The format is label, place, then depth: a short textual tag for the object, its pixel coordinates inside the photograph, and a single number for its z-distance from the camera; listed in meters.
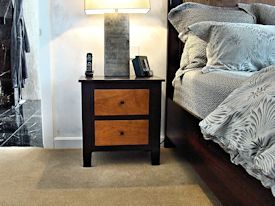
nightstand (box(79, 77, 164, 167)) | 2.43
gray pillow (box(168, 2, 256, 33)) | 2.57
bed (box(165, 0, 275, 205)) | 1.36
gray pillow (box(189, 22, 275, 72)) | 2.12
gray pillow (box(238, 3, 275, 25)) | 2.63
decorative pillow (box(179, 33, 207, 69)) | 2.43
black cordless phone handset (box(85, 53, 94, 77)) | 2.66
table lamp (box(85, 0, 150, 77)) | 2.56
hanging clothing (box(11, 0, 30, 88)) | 4.73
